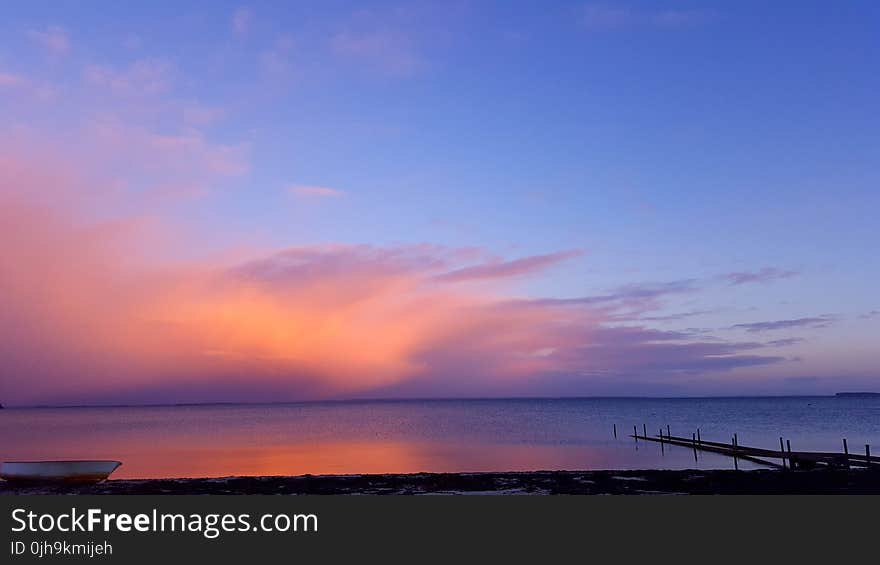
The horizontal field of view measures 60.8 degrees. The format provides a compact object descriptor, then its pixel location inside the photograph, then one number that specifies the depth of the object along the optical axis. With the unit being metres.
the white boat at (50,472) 33.69
